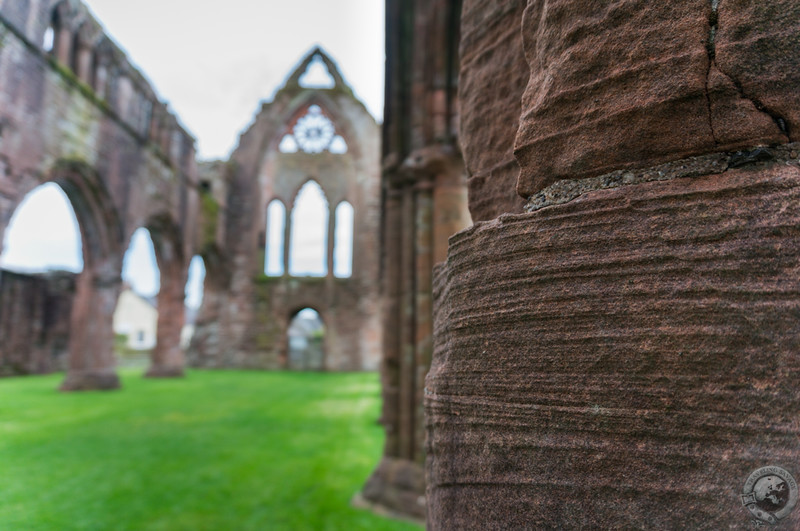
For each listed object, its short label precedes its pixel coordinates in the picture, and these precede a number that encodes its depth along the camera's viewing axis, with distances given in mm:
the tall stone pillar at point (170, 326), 14078
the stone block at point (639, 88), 784
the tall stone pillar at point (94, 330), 10453
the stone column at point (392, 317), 3971
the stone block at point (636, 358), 711
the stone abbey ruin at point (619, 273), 722
